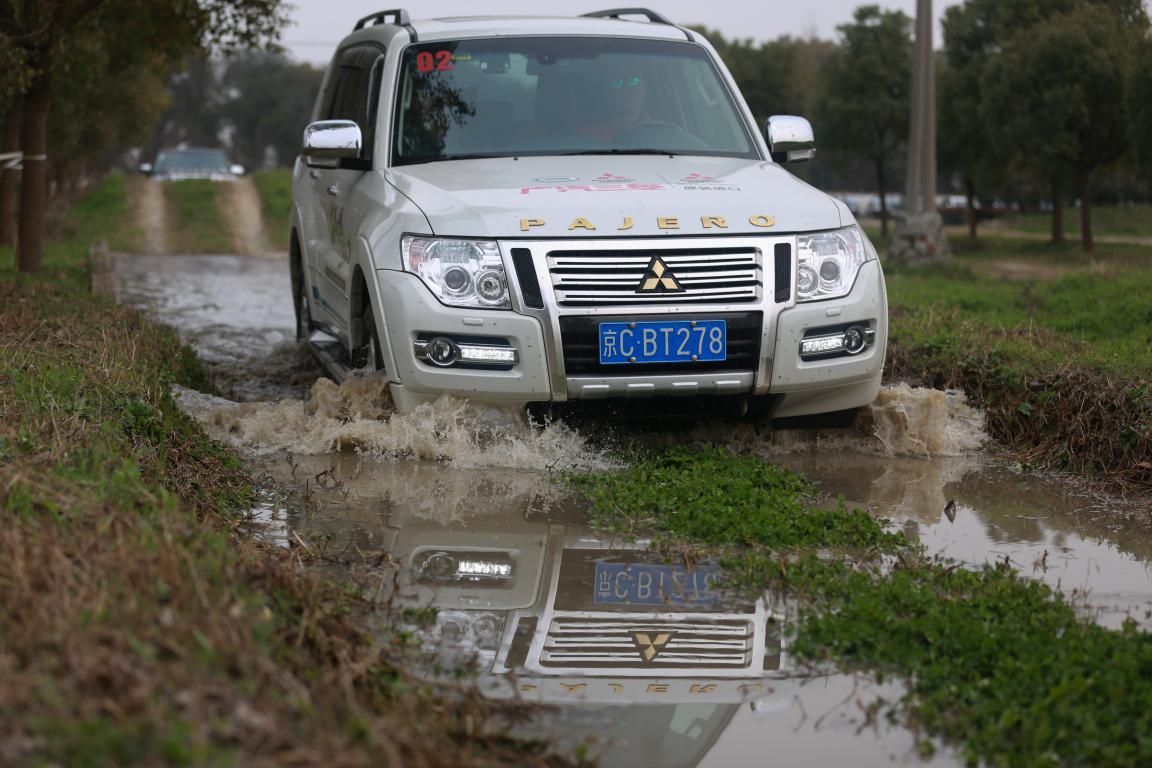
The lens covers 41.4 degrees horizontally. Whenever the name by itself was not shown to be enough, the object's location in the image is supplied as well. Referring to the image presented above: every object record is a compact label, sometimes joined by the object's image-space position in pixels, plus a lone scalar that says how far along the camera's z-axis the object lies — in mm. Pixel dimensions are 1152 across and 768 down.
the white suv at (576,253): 6098
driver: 7469
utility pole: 20984
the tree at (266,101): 88750
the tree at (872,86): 50250
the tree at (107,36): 13391
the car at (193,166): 39281
